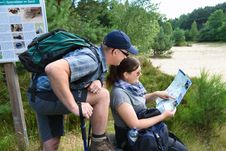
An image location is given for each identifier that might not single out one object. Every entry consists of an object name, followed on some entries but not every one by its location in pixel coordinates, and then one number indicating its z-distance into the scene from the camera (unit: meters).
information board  3.09
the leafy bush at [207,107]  4.15
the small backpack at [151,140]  2.39
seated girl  2.42
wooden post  3.34
